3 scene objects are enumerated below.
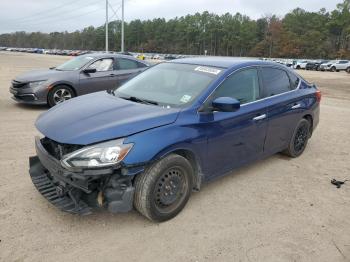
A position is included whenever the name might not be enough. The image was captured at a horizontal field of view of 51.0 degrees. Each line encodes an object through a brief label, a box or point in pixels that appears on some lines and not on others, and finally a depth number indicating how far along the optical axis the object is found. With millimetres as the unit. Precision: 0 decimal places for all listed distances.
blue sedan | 3410
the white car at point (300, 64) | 52172
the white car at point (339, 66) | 47500
